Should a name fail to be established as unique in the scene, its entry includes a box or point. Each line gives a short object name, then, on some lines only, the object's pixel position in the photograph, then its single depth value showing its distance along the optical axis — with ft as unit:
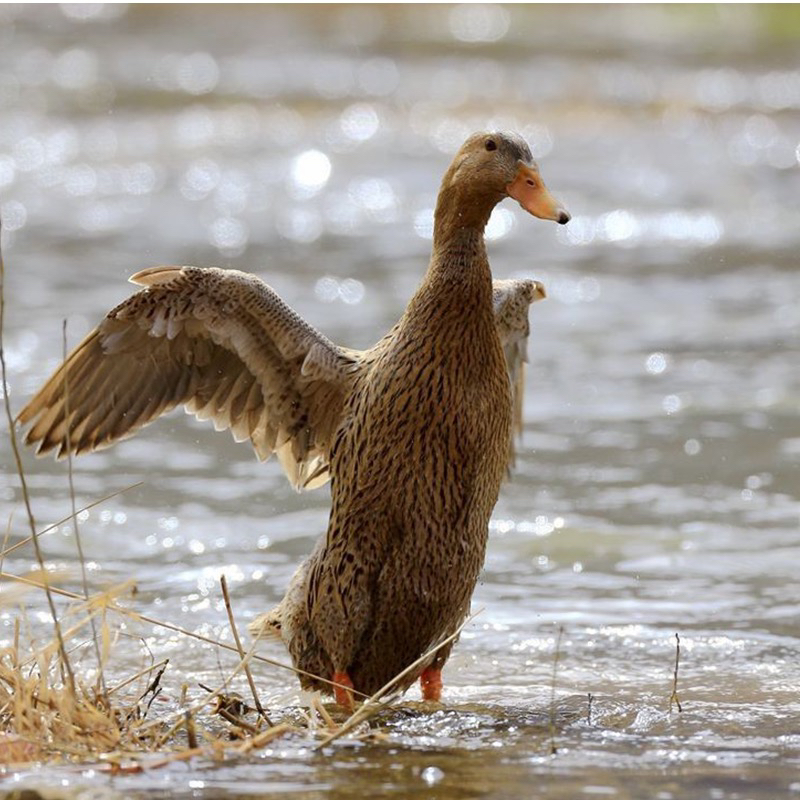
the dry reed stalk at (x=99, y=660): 32.65
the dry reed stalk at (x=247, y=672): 34.22
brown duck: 38.37
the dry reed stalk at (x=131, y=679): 33.96
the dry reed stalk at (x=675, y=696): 37.76
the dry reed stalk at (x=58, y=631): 31.01
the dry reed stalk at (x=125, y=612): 32.42
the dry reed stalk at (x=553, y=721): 33.60
